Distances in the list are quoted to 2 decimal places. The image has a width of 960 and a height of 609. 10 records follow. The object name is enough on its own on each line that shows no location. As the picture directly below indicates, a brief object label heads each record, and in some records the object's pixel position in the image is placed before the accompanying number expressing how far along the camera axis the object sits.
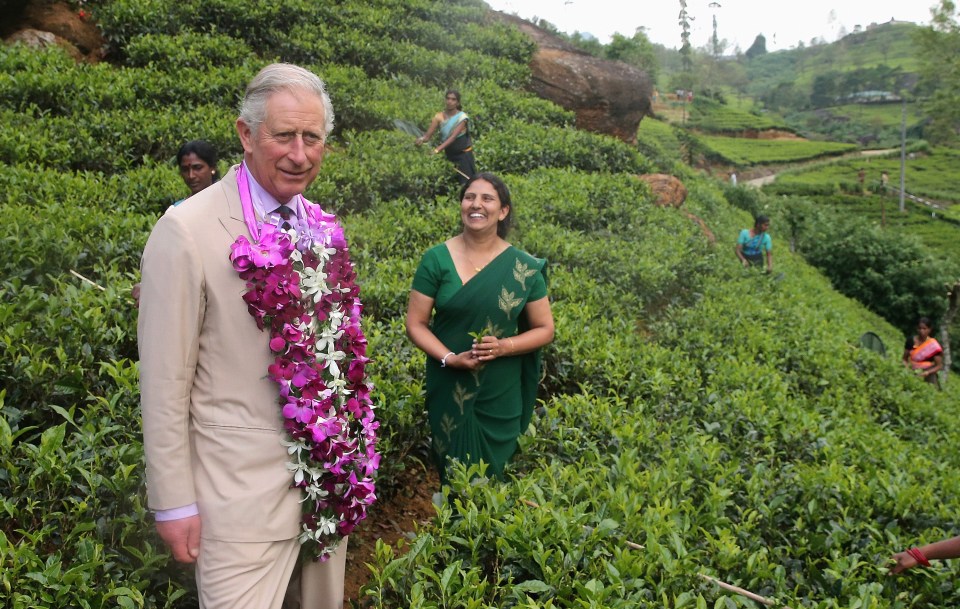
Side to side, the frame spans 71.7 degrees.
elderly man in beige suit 1.53
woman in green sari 2.88
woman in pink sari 9.59
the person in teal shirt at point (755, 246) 9.98
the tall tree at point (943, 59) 44.84
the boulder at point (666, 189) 10.82
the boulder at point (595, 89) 14.09
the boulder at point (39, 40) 8.81
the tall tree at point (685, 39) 64.62
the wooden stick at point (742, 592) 2.41
